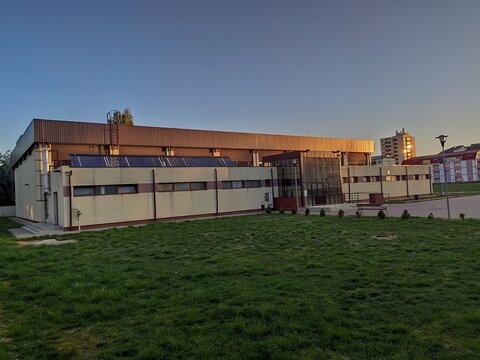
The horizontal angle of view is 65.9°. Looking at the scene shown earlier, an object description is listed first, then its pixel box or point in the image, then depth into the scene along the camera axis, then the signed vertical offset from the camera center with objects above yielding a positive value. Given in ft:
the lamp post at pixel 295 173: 124.24 +6.31
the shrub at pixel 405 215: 76.48 -5.82
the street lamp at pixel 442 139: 74.69 +9.44
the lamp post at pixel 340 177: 137.28 +4.79
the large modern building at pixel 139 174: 92.27 +6.76
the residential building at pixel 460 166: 448.65 +23.89
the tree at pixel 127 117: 170.91 +38.70
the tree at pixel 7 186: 195.83 +9.66
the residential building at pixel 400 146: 571.60 +68.62
